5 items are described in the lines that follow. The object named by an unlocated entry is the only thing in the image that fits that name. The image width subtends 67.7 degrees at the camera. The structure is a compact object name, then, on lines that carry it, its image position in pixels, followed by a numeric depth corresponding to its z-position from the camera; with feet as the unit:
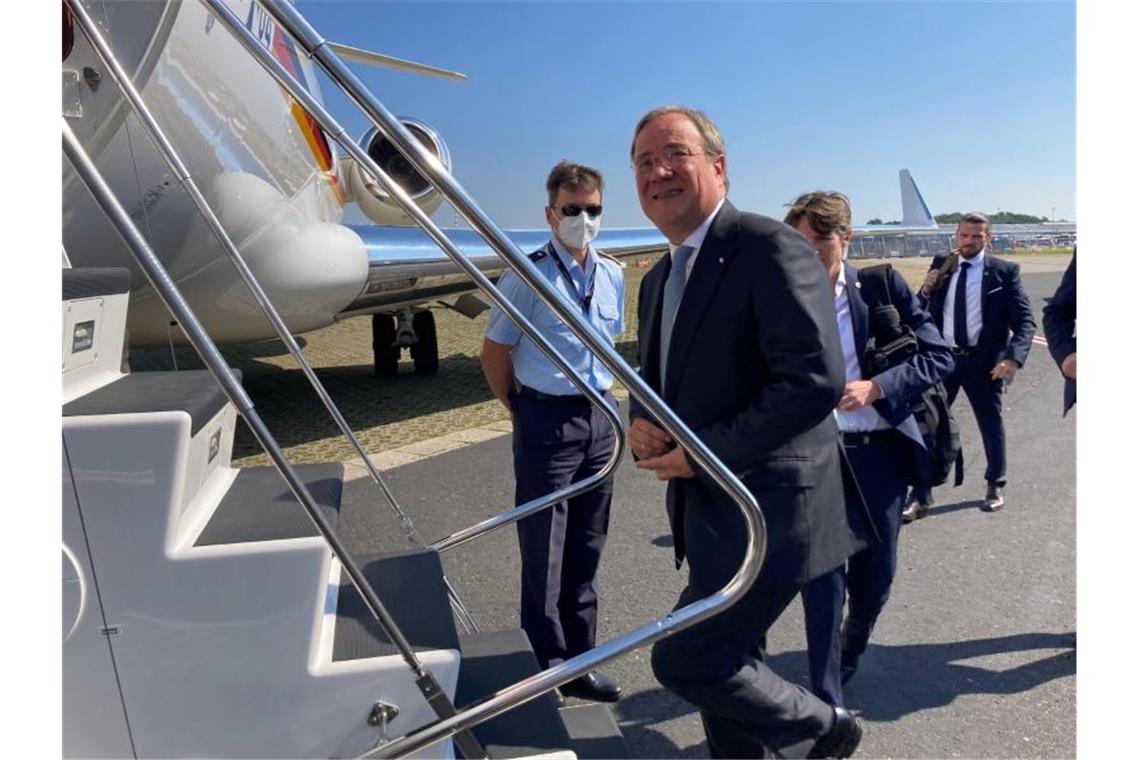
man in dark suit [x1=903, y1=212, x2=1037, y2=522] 15.20
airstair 5.19
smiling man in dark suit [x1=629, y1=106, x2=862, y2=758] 5.97
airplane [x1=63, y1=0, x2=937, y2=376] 10.48
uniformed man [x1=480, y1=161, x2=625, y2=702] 9.50
